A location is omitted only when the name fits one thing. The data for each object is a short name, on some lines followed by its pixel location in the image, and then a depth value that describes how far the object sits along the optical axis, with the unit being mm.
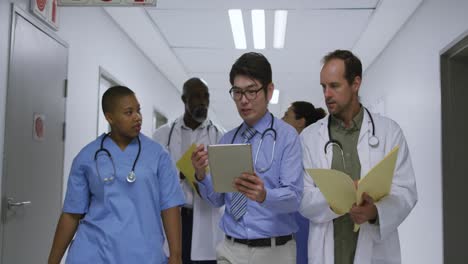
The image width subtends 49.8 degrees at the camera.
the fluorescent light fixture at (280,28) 4668
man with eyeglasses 1632
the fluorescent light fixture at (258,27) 4602
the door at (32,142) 2760
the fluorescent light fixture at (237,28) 4625
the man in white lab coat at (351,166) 1685
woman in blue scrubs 1775
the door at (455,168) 3477
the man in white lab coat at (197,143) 2631
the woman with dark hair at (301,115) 3115
